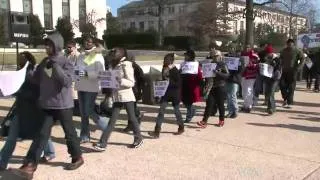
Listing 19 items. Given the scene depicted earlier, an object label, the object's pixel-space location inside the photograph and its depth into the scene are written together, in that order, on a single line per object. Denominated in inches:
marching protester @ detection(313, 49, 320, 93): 413.1
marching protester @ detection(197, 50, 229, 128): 236.5
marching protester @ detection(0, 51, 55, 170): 153.7
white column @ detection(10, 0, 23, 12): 2137.5
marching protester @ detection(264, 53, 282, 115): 280.3
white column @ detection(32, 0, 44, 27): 2239.3
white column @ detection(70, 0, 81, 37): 2377.1
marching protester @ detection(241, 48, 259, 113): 279.7
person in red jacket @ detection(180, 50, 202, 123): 243.5
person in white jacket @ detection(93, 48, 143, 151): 182.7
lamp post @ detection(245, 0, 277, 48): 482.3
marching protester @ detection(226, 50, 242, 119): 264.1
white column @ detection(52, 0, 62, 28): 2307.9
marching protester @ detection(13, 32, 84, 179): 146.9
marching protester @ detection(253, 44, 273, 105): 291.3
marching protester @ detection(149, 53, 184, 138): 207.7
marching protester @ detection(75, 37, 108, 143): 188.4
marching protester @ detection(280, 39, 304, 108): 298.1
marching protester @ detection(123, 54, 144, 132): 215.5
